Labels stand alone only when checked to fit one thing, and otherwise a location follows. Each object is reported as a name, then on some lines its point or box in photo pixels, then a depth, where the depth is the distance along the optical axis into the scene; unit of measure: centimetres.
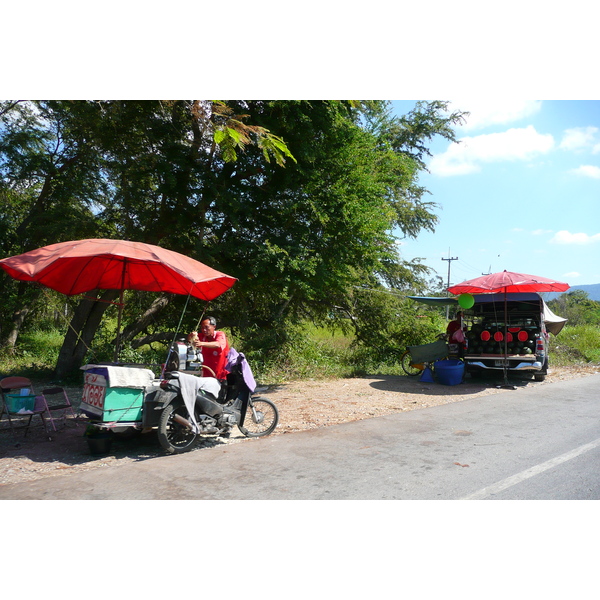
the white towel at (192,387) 670
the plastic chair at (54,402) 749
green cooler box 641
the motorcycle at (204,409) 662
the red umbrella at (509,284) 1266
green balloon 1405
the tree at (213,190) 1099
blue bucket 1333
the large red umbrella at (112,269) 666
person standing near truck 1435
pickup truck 1346
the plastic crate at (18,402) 718
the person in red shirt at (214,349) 761
